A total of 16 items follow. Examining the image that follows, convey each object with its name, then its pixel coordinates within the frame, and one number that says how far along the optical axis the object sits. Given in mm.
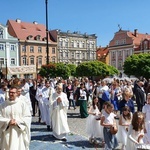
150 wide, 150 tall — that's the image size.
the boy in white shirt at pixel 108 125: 7406
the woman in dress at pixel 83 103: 13883
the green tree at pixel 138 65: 52125
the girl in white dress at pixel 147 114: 7897
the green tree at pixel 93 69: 58653
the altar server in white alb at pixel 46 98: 11383
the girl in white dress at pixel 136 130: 6348
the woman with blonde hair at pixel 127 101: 9216
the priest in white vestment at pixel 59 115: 9008
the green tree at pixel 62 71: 53281
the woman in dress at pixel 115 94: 13922
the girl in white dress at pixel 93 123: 8727
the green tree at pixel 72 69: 61000
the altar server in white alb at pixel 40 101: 11952
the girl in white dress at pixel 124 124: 7574
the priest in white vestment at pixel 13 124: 5914
